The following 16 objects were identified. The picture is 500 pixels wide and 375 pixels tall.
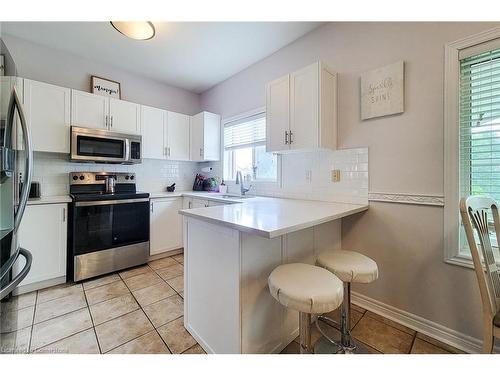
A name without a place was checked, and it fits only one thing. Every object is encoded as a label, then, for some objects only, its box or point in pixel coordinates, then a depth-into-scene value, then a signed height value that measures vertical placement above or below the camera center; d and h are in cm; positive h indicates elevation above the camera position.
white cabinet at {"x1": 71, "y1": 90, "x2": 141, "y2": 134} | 252 +94
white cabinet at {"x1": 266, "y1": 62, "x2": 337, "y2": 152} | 191 +74
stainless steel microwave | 245 +50
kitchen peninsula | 119 -51
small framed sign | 285 +137
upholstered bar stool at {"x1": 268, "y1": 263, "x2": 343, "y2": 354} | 95 -48
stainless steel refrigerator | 102 +6
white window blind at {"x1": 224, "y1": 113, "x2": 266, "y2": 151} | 289 +80
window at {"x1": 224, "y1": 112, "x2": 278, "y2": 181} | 286 +54
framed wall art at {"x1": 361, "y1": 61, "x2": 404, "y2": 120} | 169 +80
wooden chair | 106 -41
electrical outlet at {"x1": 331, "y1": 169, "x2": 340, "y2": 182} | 209 +12
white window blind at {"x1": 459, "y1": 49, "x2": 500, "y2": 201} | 136 +42
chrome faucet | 295 +7
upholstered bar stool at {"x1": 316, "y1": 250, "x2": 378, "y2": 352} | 126 -50
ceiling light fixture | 182 +139
